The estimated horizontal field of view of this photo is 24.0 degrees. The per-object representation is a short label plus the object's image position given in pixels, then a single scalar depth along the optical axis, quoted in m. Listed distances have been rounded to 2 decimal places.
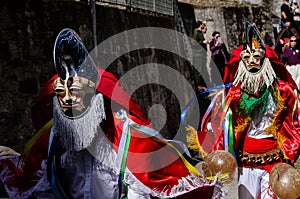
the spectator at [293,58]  12.51
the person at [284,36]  14.08
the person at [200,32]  13.40
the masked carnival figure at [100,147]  4.86
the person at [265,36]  14.88
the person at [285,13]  14.99
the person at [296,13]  15.75
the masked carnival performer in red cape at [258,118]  6.70
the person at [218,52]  13.58
